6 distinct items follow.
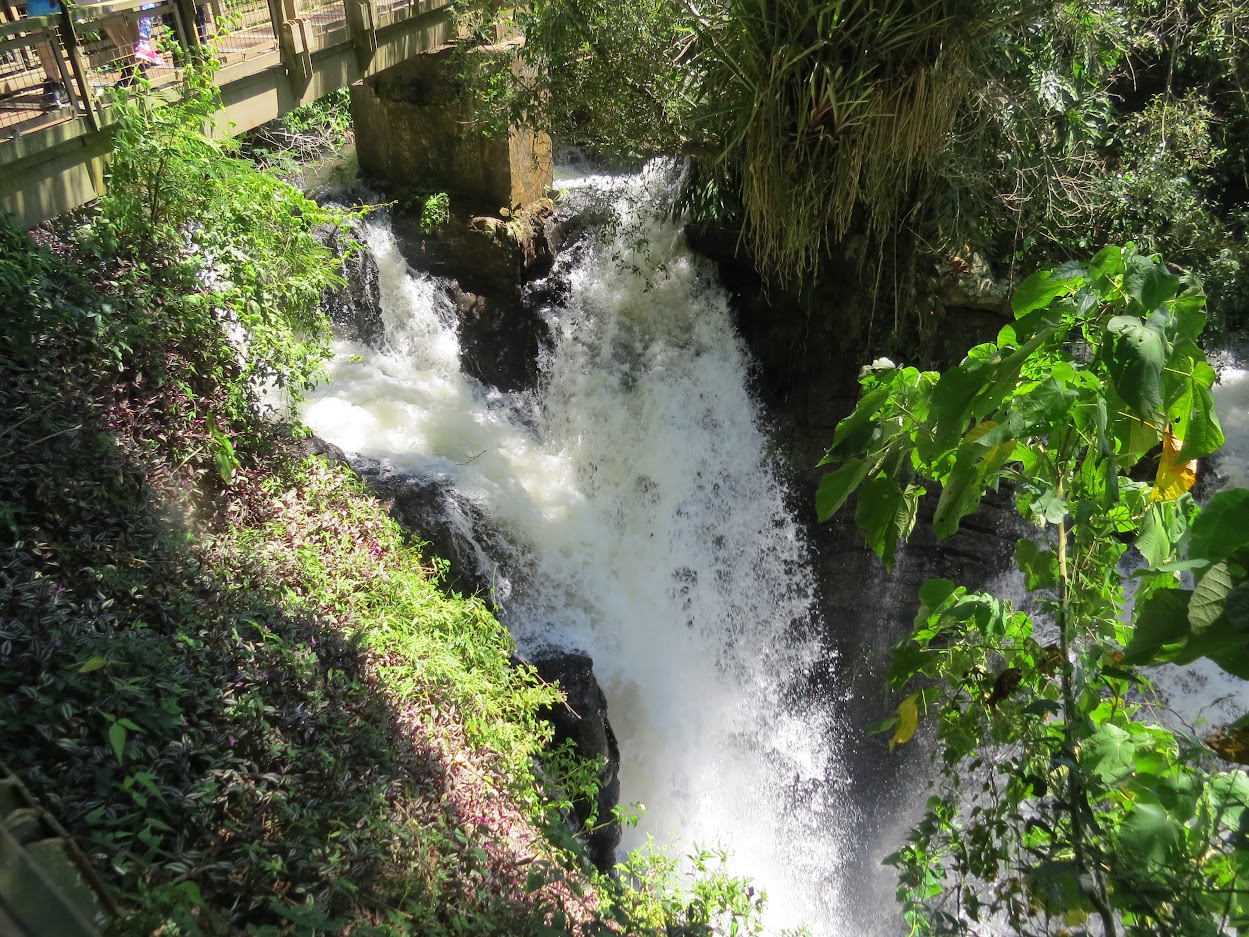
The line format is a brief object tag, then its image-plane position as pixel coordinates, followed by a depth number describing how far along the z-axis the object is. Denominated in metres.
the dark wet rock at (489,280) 8.30
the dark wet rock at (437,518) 5.83
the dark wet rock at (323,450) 5.40
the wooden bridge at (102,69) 4.55
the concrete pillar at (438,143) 8.38
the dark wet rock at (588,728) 5.61
